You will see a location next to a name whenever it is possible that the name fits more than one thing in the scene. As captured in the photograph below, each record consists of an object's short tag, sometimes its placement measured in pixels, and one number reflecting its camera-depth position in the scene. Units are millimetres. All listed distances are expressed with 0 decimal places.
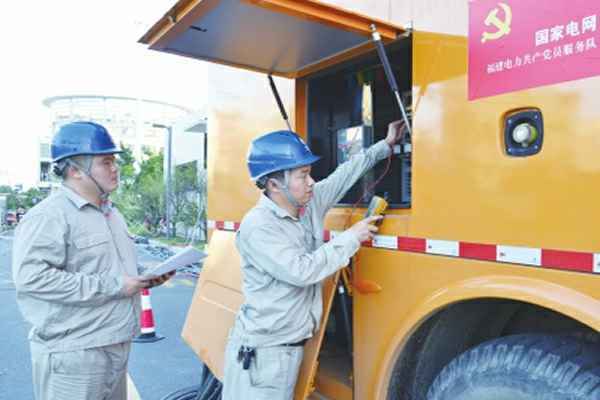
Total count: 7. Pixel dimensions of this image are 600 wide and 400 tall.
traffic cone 5727
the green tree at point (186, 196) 18094
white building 52344
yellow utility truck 1482
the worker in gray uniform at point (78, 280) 2141
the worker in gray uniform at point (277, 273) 2189
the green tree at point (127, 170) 25609
